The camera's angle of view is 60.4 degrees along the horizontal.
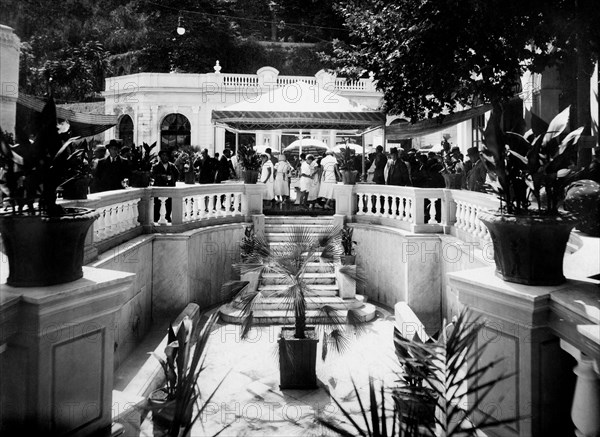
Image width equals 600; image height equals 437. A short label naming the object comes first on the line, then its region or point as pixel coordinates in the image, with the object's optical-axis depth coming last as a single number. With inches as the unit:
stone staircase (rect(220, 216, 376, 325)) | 378.3
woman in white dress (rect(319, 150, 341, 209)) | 566.6
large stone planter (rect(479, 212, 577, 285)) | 127.2
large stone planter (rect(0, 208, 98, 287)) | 123.5
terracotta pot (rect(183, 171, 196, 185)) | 451.5
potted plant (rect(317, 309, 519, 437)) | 94.0
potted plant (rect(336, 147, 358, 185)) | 487.8
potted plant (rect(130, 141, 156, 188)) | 385.7
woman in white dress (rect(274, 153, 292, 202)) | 593.3
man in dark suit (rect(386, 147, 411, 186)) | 478.6
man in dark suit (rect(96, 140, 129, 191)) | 373.1
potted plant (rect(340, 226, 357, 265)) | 420.5
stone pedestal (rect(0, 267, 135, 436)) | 117.0
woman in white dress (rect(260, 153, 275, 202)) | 572.0
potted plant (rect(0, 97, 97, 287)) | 124.1
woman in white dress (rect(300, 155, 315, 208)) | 582.6
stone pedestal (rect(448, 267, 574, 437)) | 122.4
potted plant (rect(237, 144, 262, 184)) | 486.0
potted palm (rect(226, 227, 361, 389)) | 263.9
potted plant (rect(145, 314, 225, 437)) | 105.4
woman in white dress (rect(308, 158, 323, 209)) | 587.5
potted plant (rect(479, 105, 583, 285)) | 128.6
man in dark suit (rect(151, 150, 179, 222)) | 407.2
